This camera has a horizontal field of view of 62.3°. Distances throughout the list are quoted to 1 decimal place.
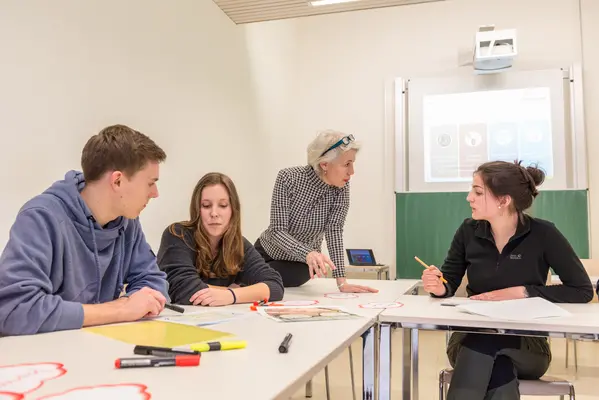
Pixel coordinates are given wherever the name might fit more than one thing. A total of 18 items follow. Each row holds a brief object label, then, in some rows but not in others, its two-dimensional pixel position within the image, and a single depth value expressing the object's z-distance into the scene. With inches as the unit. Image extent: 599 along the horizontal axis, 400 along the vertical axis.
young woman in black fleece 58.2
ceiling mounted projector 166.2
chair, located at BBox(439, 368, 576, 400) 56.9
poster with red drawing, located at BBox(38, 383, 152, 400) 26.4
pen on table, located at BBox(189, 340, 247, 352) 36.9
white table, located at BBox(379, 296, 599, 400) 49.9
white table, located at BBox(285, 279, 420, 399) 54.6
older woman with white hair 88.0
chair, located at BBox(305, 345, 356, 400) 103.5
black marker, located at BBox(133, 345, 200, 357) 34.6
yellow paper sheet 40.1
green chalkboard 164.6
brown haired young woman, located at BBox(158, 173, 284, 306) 68.6
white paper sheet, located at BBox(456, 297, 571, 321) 53.1
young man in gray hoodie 43.1
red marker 32.1
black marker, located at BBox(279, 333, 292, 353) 37.0
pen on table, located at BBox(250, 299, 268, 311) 59.0
